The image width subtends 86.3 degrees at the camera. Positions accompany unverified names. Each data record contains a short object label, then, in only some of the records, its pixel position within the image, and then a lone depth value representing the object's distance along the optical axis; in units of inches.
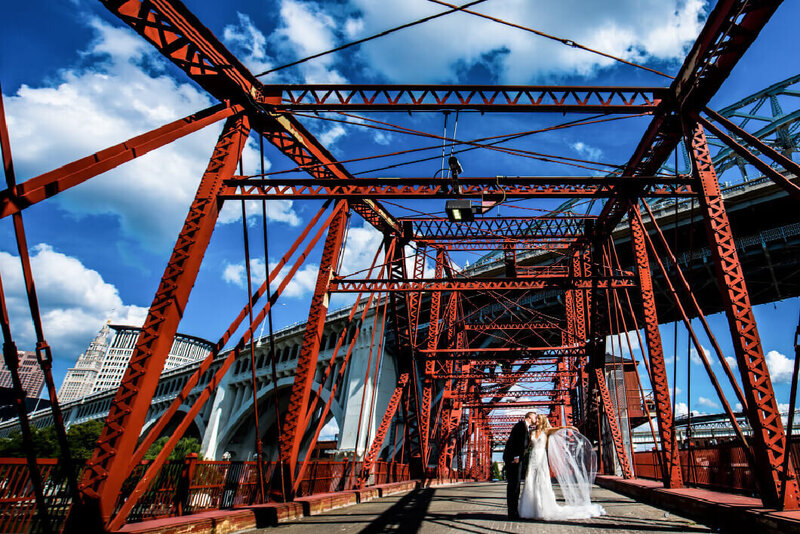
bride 267.3
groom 282.2
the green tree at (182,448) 1856.8
